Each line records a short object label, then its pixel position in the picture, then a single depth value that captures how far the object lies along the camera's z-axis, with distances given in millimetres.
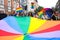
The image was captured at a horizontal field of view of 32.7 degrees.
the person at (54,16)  4211
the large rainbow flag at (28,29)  1968
